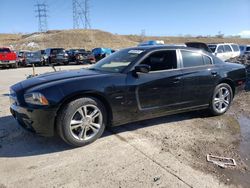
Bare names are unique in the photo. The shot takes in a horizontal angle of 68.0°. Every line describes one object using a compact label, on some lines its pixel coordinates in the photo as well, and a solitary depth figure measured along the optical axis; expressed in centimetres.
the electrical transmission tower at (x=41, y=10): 5300
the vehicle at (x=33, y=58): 1691
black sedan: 285
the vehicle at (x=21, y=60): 1693
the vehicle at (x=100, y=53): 1992
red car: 1523
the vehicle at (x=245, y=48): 1521
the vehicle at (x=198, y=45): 852
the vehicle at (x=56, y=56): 1730
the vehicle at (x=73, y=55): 1890
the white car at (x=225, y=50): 1215
